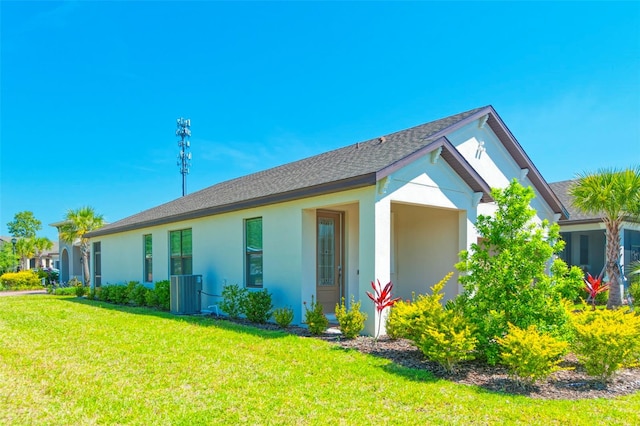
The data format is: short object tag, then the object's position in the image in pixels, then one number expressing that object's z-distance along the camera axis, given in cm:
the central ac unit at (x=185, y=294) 1232
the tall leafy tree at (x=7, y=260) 3391
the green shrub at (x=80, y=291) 2030
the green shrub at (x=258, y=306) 1018
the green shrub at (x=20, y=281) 2878
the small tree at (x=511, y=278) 645
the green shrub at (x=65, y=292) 2270
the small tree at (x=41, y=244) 4553
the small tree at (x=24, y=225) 5478
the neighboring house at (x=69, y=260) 3055
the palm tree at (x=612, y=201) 1247
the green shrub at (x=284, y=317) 938
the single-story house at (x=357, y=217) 884
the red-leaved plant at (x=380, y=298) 799
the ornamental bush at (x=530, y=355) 539
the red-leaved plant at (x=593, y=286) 1072
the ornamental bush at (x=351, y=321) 806
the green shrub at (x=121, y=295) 1594
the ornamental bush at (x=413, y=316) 680
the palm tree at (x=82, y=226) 2681
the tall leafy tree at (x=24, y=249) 4206
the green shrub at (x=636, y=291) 1245
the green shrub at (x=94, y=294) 1852
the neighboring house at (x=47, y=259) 5506
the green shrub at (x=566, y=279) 664
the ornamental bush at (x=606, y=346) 566
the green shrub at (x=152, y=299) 1404
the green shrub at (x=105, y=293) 1705
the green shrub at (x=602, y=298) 1455
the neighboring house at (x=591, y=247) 1702
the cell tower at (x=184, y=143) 3219
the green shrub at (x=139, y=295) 1486
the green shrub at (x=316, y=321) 855
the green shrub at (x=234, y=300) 1089
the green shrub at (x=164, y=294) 1348
